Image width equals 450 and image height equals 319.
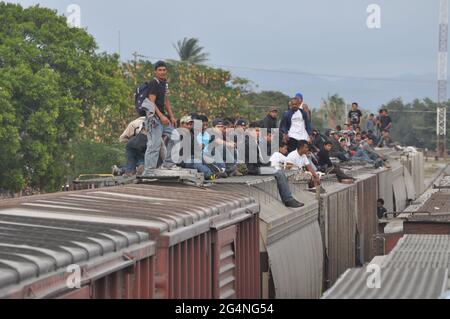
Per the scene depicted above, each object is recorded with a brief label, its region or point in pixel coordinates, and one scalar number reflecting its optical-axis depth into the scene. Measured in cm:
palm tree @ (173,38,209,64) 7494
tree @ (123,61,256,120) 5369
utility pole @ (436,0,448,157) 8044
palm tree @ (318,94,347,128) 8611
